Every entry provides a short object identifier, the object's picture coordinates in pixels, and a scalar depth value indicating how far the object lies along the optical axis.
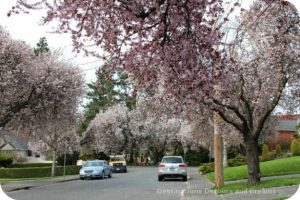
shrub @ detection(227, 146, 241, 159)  47.12
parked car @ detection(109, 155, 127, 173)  45.03
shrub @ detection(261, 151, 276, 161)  29.05
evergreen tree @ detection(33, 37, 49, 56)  24.83
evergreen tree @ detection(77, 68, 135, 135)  75.44
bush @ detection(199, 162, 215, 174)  35.98
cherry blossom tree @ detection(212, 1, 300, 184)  14.90
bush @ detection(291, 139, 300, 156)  25.88
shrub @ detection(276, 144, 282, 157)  27.70
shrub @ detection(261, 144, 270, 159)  29.09
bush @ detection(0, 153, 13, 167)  49.87
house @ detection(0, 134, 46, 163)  68.03
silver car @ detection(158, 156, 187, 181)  29.47
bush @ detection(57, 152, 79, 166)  49.00
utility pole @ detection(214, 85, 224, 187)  19.97
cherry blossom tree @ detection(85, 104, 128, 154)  62.90
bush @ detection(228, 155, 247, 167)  38.85
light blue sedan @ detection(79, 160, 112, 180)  32.88
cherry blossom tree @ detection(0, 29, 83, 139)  23.12
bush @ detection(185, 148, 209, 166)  61.66
